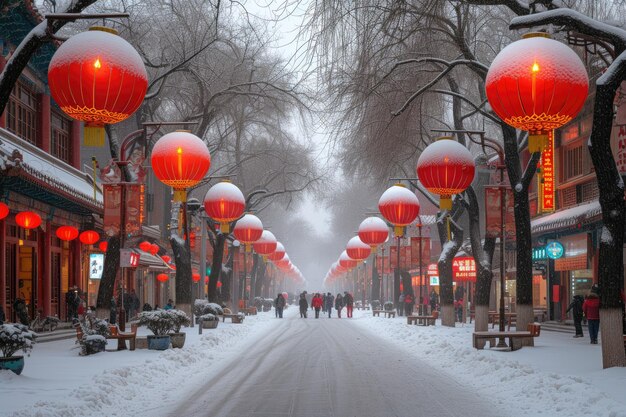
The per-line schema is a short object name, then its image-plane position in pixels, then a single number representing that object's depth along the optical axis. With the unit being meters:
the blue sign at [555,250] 37.10
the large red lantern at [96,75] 12.55
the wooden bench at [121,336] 21.97
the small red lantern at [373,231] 38.06
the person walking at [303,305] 59.81
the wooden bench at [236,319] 43.09
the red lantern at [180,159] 20.33
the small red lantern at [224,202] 28.30
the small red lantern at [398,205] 28.05
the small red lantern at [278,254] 58.50
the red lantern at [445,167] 20.11
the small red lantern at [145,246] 43.72
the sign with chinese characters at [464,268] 45.22
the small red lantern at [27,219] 24.89
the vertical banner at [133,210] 23.67
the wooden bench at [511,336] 21.36
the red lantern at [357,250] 49.09
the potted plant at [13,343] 14.59
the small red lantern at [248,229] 36.50
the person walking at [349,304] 60.56
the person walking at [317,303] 59.88
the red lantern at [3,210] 21.22
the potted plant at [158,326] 21.97
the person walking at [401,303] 54.73
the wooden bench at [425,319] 37.06
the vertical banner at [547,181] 31.17
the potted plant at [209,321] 34.66
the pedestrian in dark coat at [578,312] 28.02
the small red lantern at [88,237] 33.53
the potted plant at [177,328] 22.52
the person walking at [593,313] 24.55
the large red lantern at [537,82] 12.49
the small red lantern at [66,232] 30.91
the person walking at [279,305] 58.53
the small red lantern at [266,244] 47.91
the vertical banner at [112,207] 23.38
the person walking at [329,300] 65.30
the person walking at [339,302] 64.56
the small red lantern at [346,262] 67.31
